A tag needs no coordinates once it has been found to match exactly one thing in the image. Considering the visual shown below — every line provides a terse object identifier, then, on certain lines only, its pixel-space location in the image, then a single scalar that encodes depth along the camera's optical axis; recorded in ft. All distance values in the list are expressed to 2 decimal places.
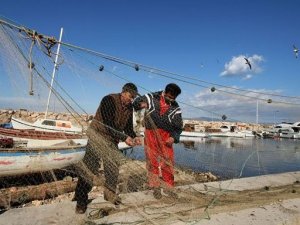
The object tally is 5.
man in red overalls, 15.14
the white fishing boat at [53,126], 59.88
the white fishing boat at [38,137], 37.73
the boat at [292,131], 160.45
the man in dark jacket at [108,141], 13.12
